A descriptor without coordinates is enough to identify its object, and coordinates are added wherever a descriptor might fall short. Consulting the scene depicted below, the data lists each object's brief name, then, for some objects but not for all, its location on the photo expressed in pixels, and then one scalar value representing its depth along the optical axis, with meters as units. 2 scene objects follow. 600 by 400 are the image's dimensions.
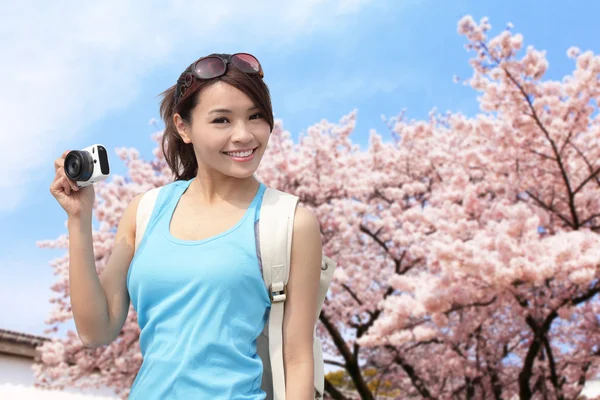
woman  1.65
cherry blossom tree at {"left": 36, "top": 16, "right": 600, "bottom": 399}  7.43
